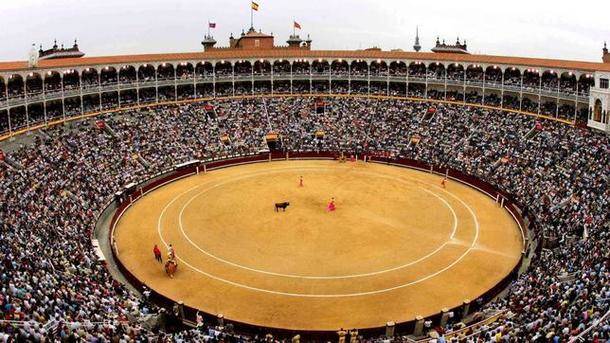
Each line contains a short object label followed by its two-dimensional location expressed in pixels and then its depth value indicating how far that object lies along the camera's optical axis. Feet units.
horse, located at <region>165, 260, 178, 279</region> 117.19
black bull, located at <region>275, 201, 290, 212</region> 155.22
